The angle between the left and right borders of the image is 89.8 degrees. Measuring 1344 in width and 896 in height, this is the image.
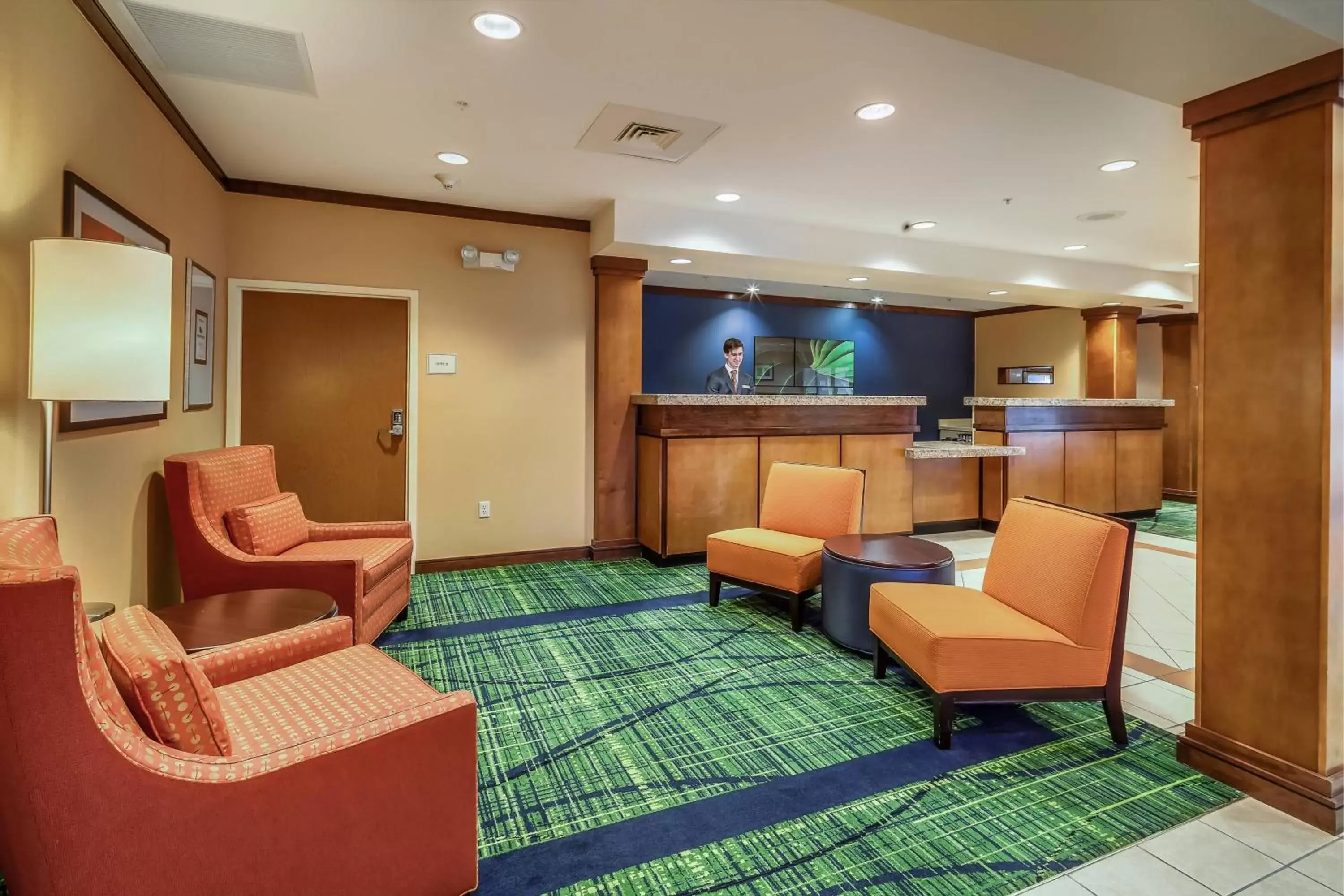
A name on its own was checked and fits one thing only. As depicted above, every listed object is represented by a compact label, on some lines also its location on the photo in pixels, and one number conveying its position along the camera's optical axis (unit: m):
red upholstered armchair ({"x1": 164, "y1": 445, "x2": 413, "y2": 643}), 2.84
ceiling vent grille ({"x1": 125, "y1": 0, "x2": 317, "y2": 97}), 2.42
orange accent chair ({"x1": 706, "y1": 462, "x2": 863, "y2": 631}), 3.52
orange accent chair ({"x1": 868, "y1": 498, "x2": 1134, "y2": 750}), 2.29
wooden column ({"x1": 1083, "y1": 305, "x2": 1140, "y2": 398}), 7.51
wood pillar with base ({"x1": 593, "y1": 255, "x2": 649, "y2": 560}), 5.07
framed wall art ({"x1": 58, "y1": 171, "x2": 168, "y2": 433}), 2.15
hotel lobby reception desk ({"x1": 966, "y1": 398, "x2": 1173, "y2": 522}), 6.19
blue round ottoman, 3.07
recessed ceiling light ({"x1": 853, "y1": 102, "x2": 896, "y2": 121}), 3.07
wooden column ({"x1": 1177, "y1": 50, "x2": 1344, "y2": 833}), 1.92
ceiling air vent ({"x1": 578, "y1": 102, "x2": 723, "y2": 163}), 3.22
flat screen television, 8.64
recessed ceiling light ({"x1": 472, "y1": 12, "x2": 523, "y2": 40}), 2.39
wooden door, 4.32
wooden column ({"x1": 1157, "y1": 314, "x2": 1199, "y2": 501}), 8.23
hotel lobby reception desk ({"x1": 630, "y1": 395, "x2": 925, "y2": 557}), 4.83
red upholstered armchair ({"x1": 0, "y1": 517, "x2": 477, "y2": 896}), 1.08
